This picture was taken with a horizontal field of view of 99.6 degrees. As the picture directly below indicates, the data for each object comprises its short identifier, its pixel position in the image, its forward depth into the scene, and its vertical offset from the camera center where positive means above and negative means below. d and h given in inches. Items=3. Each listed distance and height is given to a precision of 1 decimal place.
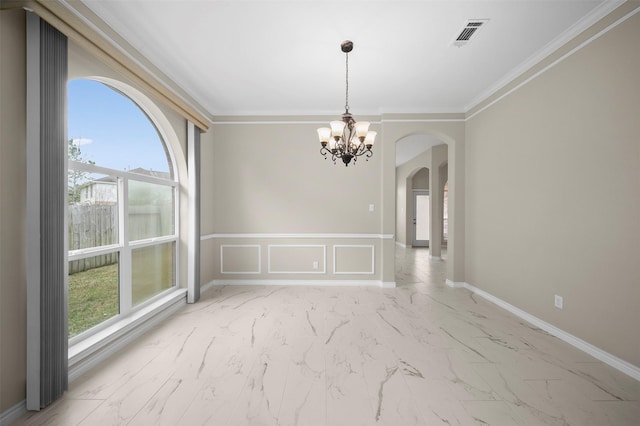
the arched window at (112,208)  93.7 +2.6
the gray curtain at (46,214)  69.7 +0.1
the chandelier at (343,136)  114.3 +33.1
